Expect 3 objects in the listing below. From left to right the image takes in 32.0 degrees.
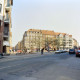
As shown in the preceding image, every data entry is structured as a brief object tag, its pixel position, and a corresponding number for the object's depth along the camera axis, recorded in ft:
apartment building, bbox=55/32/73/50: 448.65
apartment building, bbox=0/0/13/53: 121.36
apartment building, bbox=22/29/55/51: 393.70
